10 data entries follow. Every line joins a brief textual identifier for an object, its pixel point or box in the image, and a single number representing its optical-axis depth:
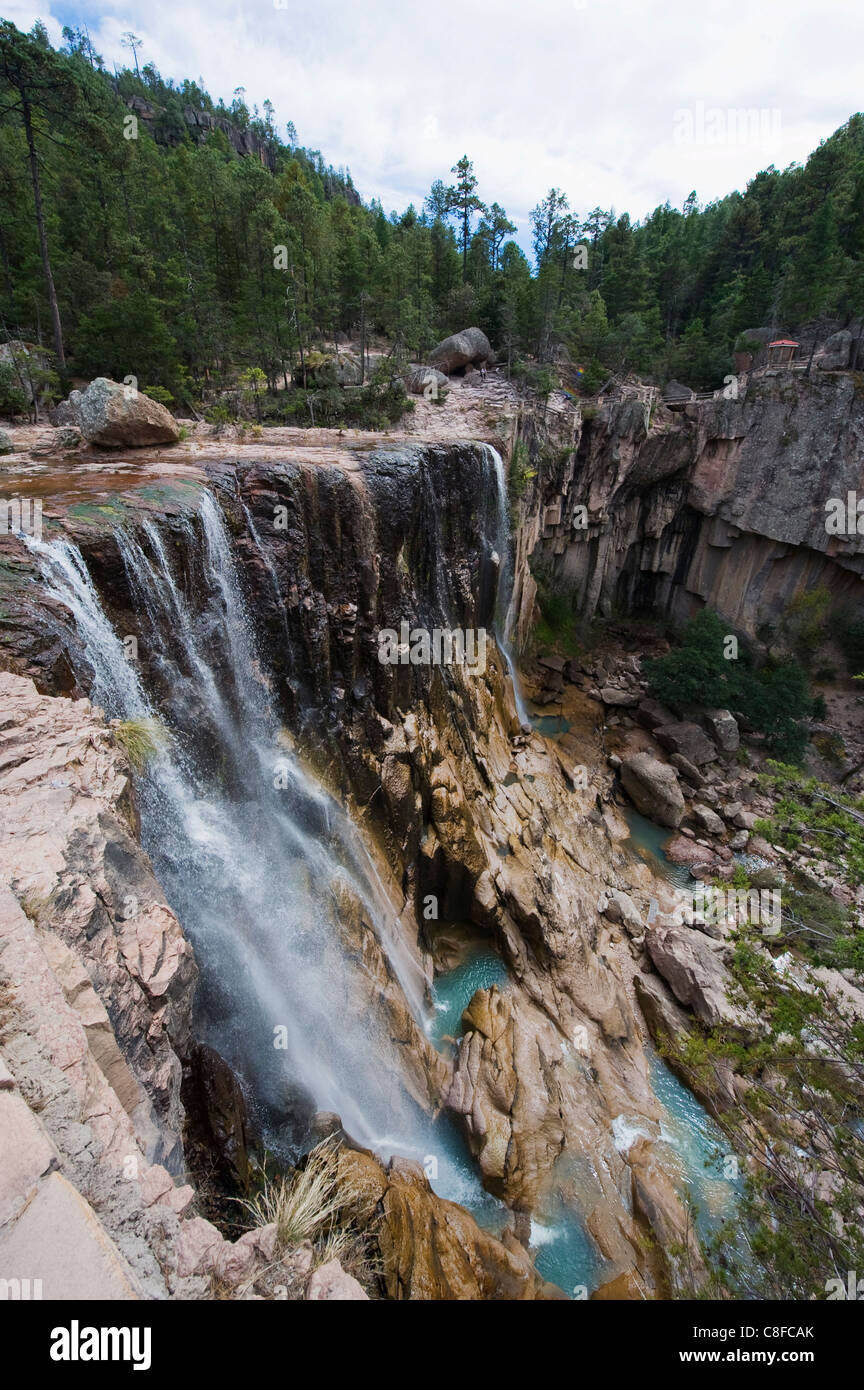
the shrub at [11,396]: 14.22
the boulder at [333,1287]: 3.63
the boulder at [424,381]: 26.37
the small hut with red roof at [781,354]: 27.89
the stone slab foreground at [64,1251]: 2.42
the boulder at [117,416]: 12.04
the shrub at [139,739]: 6.81
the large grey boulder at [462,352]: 29.86
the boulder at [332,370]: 25.23
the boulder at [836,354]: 26.52
